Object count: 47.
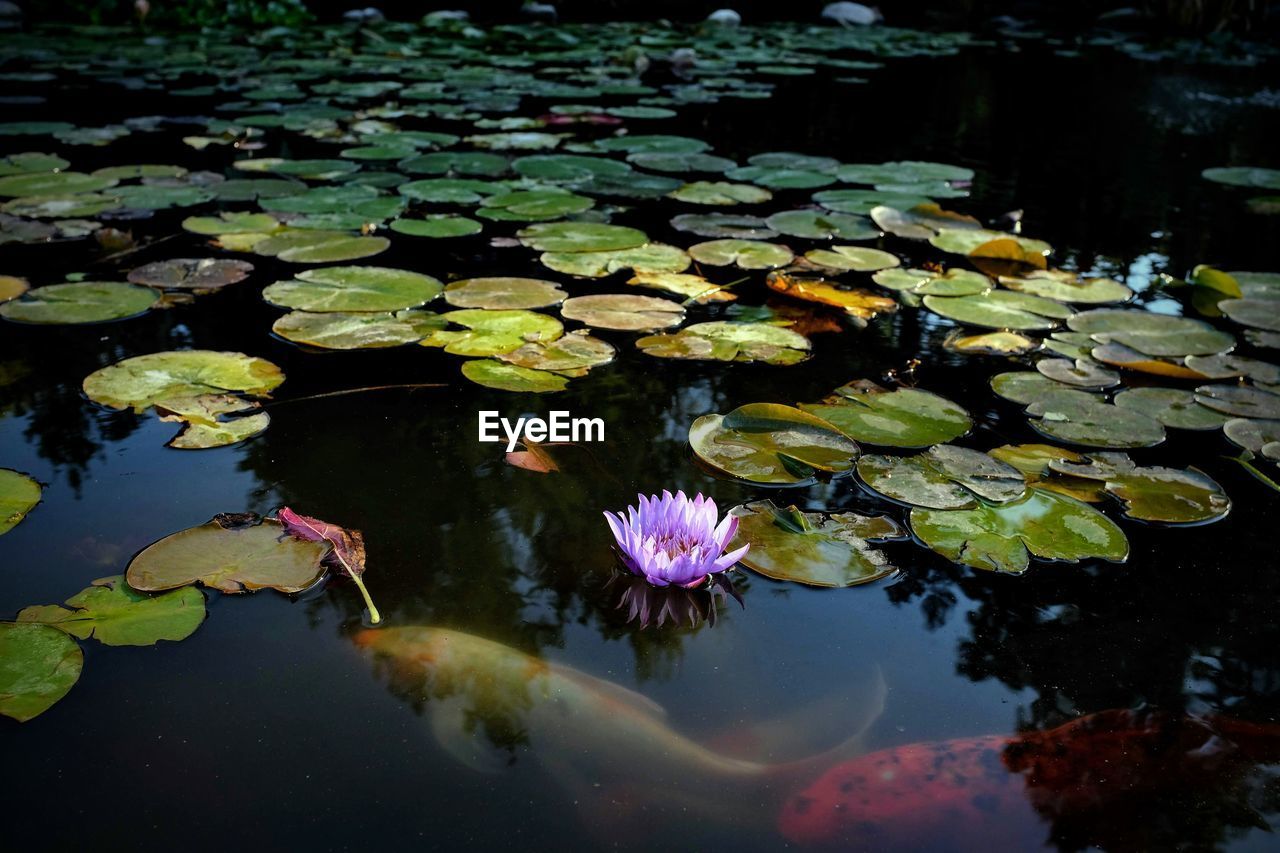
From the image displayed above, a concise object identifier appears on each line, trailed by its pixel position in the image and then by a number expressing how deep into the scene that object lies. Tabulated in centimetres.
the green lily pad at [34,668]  106
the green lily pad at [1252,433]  175
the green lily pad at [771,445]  162
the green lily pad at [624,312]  221
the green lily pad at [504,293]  231
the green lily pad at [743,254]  268
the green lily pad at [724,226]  294
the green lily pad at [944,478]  153
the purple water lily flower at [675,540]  130
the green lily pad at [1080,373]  199
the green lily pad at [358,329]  206
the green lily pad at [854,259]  270
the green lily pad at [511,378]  190
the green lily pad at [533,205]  305
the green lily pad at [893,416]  173
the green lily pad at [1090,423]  175
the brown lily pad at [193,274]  240
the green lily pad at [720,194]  332
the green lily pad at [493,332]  207
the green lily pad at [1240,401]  186
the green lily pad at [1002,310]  233
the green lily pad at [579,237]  274
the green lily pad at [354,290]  225
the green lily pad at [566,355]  200
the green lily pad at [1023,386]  192
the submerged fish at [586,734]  99
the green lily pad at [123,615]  119
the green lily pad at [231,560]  128
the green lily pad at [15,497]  141
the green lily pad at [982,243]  283
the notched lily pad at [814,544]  136
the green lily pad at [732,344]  208
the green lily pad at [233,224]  282
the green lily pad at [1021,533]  140
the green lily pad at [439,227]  285
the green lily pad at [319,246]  258
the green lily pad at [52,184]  315
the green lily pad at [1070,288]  254
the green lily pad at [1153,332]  217
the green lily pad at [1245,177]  397
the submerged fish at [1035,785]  98
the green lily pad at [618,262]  258
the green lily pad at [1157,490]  154
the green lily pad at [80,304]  217
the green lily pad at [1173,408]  183
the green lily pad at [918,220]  304
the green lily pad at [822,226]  297
